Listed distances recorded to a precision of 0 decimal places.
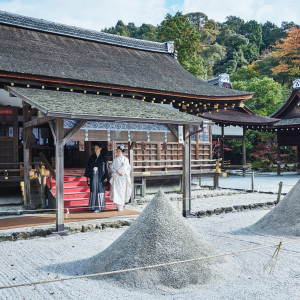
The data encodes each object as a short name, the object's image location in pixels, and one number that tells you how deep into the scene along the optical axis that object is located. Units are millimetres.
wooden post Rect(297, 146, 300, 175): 23641
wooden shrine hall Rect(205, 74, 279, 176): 20922
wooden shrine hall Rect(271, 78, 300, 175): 23391
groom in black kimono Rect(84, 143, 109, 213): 9492
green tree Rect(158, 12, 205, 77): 31594
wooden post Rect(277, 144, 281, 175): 23672
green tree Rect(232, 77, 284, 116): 28250
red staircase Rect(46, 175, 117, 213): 9766
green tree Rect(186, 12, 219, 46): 48906
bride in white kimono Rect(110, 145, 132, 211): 9766
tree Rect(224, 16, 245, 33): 59094
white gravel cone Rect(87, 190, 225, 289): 4434
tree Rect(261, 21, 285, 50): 51969
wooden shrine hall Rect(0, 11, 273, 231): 7832
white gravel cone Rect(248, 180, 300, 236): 7336
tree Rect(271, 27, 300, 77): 36125
